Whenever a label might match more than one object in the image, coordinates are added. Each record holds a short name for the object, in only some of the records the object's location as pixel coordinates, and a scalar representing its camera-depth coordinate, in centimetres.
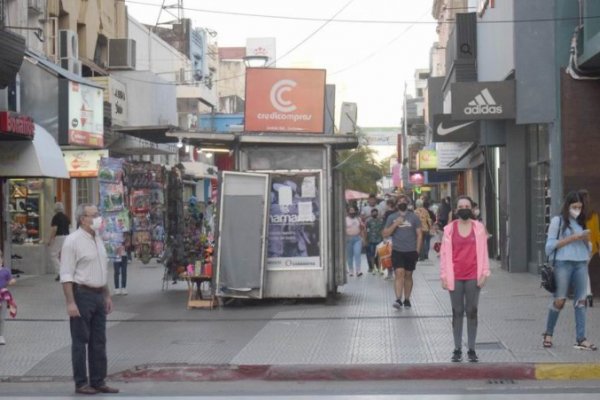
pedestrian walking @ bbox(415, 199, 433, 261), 2745
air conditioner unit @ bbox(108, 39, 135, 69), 3422
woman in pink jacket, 1141
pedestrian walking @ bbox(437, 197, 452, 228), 3262
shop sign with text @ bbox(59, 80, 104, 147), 2541
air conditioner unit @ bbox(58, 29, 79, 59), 2873
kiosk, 1681
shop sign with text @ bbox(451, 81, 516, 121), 1922
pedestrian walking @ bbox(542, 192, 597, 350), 1195
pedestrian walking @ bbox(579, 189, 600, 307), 1547
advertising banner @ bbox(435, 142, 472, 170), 3434
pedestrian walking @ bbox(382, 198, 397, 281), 2067
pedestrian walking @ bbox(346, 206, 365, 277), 2398
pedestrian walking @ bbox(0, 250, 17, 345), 1307
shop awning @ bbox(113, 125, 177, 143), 1900
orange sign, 1712
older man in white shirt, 1014
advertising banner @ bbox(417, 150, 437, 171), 4028
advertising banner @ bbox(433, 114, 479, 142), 2723
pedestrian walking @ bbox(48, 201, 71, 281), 2270
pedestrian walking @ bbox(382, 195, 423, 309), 1688
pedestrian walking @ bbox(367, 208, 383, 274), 2500
